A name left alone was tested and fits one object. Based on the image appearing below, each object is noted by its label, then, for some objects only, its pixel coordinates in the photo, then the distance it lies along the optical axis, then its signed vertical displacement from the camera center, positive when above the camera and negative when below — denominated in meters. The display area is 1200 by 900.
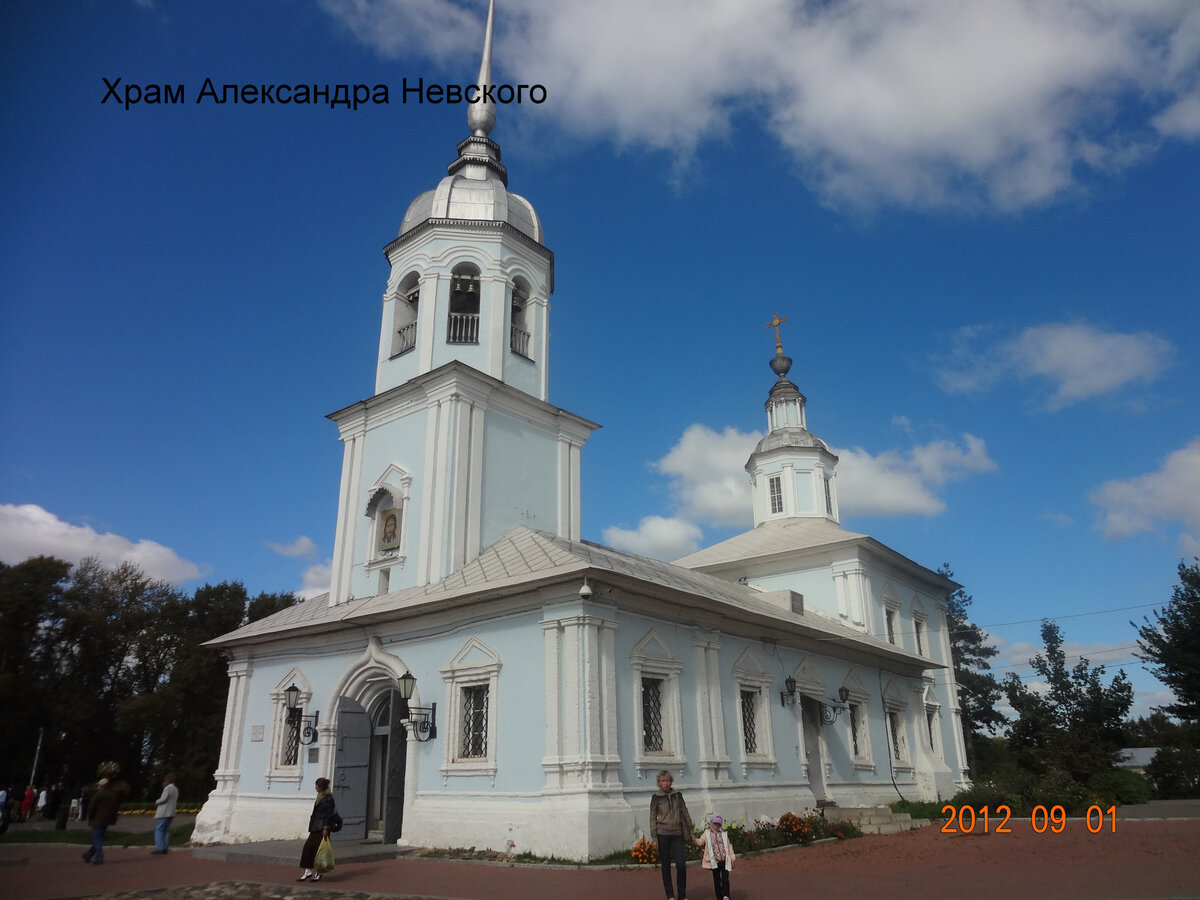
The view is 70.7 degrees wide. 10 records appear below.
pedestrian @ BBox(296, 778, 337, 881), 10.80 -0.90
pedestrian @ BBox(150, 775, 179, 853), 14.71 -1.04
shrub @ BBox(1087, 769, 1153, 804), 24.34 -1.19
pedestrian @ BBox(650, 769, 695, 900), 8.25 -0.77
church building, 12.68 +1.72
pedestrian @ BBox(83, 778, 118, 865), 12.98 -0.91
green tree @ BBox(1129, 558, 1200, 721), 29.02 +3.21
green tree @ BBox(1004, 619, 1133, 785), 26.28 +0.95
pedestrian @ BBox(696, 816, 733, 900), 8.21 -1.00
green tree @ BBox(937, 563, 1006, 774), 41.22 +2.76
